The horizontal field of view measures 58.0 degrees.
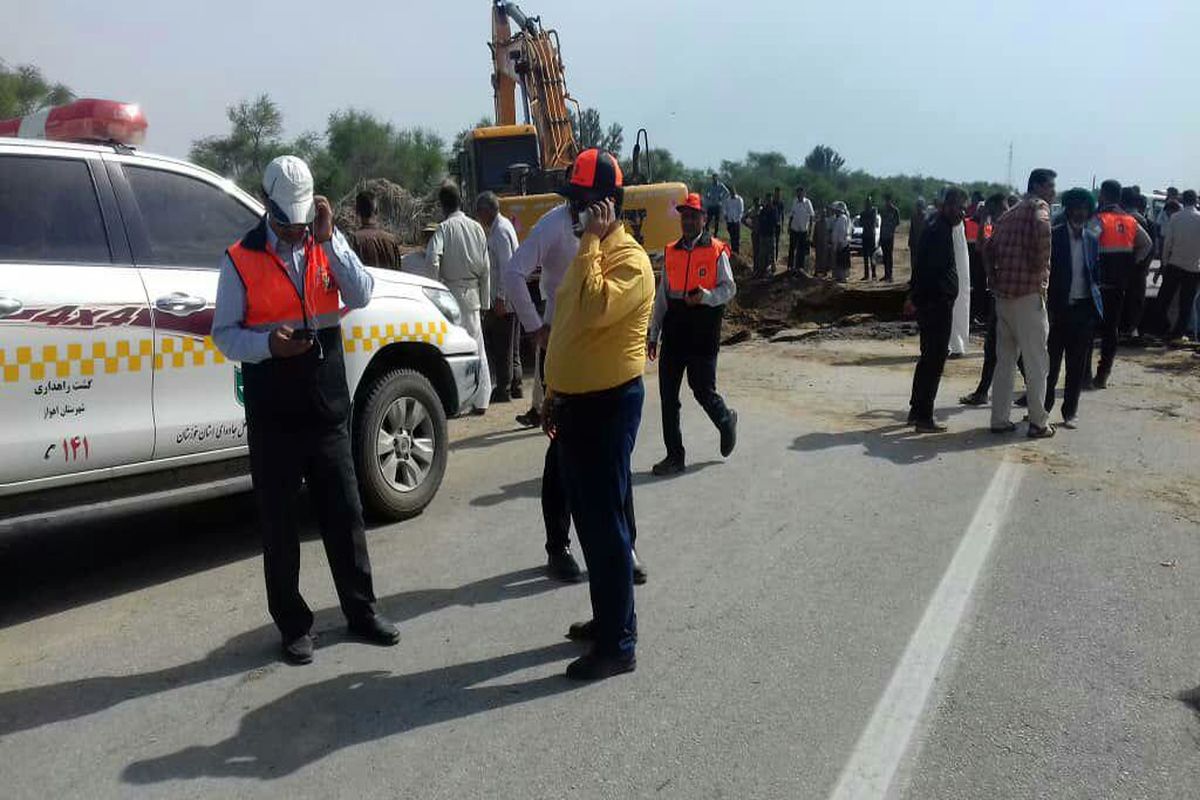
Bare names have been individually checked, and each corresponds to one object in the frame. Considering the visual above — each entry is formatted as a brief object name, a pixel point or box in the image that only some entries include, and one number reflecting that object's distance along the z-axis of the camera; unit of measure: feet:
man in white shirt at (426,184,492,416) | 30.91
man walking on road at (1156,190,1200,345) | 44.39
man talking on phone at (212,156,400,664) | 13.79
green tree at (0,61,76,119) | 107.24
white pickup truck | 15.69
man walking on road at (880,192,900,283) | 80.48
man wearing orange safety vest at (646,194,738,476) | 24.31
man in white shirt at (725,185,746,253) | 89.30
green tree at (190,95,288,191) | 138.00
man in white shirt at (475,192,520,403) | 32.17
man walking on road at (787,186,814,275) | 80.84
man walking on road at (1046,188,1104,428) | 29.99
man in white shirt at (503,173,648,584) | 17.65
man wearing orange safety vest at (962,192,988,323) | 48.87
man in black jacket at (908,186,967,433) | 29.53
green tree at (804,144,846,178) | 316.40
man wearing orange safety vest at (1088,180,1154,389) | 37.81
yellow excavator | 47.80
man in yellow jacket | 13.57
